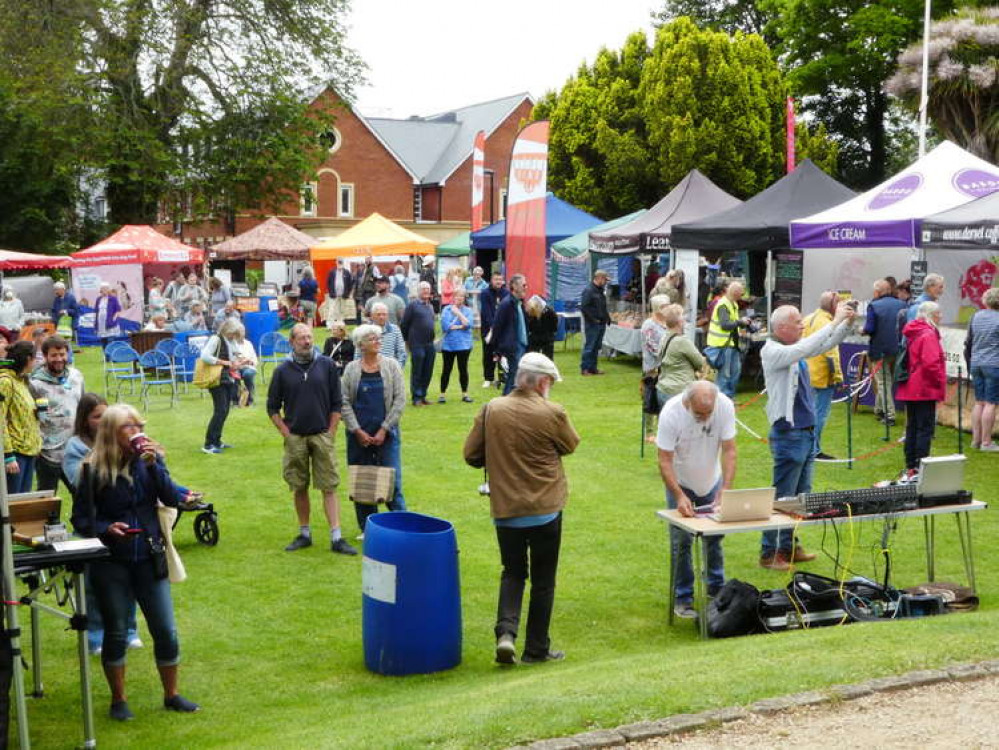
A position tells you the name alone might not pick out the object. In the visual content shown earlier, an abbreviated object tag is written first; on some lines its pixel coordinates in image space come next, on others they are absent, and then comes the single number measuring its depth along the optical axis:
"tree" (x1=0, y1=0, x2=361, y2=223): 38.97
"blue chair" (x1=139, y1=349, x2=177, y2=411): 17.71
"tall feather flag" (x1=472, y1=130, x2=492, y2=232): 26.86
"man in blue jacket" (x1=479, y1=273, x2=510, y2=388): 18.66
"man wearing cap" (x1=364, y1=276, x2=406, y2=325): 16.44
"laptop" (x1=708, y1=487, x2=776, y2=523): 7.18
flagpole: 24.54
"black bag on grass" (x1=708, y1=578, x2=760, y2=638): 7.36
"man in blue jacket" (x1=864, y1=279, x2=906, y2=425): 14.27
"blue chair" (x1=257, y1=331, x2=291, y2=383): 20.81
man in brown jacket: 6.79
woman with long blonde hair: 6.16
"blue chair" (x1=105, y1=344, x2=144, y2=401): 18.18
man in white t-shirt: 7.51
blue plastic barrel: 6.91
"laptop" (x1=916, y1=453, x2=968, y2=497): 7.71
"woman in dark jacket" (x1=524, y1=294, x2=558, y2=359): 18.33
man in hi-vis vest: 15.26
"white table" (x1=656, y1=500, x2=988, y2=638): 7.16
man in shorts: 9.36
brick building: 59.12
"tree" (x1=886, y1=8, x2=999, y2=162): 25.55
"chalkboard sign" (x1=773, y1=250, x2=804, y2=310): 19.16
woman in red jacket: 11.63
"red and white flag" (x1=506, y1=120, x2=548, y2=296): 17.16
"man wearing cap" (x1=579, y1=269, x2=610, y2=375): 21.05
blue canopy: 27.98
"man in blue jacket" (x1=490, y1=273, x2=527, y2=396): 16.48
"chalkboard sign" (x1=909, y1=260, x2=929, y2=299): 14.46
